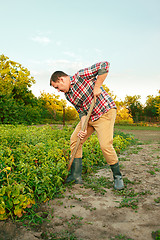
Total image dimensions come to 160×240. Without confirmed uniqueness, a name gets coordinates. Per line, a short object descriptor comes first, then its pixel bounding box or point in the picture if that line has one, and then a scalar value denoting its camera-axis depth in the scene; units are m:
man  2.55
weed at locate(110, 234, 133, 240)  1.71
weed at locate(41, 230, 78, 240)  1.72
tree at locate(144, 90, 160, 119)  34.56
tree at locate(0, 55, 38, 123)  10.33
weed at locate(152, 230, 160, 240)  1.69
